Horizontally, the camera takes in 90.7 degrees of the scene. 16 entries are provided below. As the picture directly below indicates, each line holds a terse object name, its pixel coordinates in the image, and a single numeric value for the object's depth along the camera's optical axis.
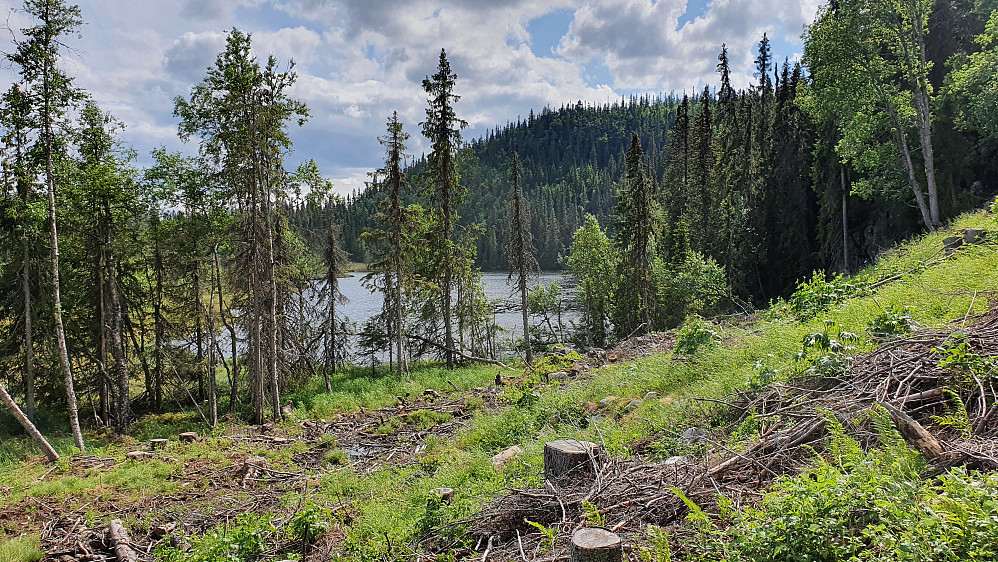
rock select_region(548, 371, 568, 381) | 12.98
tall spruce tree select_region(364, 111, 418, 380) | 21.70
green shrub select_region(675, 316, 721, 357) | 7.73
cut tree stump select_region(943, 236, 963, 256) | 10.61
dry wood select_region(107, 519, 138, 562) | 6.39
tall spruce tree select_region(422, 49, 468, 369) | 22.47
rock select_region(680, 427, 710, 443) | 4.82
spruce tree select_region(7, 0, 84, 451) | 12.23
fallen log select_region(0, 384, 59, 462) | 9.25
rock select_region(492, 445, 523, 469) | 6.55
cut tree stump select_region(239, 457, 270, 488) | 9.92
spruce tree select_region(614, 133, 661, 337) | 25.52
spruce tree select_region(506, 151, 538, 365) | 26.08
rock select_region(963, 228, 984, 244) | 9.85
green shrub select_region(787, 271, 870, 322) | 7.98
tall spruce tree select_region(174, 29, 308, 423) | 14.75
